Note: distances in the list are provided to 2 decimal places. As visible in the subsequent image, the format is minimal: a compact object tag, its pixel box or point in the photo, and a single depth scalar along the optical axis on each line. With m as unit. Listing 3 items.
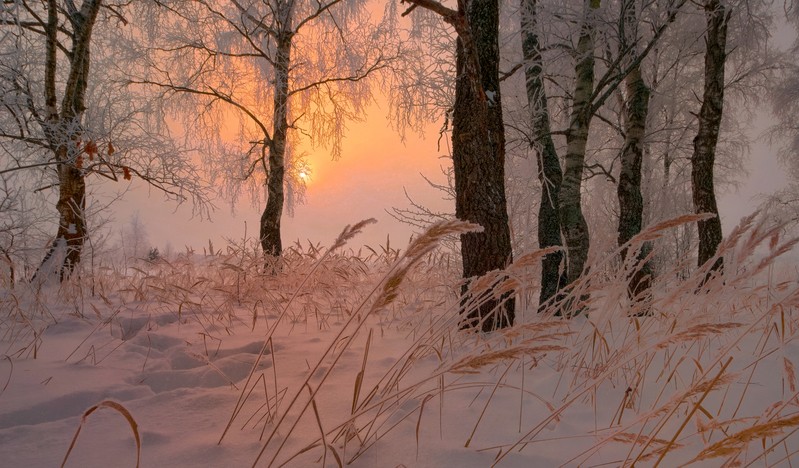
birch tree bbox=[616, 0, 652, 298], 5.71
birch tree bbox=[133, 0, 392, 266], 8.60
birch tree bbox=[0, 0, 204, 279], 5.65
